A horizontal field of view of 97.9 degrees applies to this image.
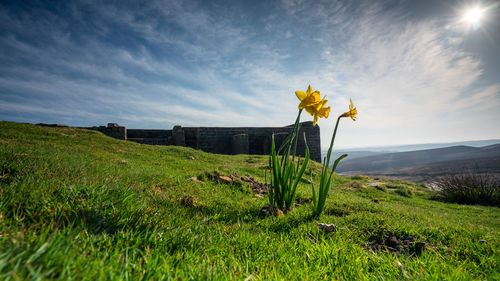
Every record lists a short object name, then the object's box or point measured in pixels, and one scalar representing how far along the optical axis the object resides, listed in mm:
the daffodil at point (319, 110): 2716
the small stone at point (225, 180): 4504
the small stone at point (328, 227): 2367
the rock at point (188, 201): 2859
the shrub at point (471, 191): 8758
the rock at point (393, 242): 2191
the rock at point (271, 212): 2836
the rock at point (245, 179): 5033
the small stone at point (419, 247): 2071
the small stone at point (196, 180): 4304
